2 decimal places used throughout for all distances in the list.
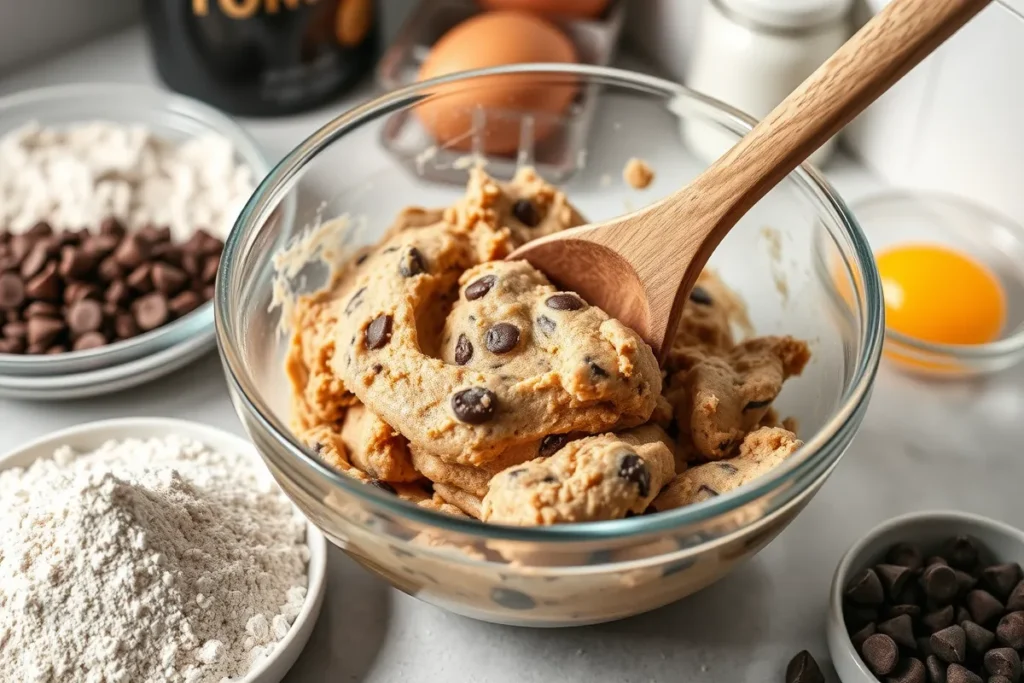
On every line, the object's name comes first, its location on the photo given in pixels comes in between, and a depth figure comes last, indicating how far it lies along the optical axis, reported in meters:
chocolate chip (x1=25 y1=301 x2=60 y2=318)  0.57
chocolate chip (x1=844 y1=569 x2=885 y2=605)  0.48
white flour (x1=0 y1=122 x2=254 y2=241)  0.62
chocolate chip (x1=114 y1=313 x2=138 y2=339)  0.57
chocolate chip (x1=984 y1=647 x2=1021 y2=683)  0.46
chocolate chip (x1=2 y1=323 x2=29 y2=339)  0.56
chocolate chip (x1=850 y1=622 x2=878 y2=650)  0.47
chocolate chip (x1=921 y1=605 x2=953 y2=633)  0.48
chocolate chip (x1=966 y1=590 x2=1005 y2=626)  0.48
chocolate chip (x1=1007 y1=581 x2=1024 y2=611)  0.48
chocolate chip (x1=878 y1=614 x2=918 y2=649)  0.47
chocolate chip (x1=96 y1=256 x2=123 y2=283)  0.58
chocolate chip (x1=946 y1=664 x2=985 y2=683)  0.46
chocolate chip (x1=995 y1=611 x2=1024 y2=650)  0.47
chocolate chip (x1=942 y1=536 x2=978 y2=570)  0.49
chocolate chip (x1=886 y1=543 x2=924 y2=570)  0.49
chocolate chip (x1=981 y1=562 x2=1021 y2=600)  0.48
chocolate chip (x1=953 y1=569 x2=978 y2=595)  0.48
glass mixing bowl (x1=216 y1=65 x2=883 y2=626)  0.42
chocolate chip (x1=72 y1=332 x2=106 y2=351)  0.56
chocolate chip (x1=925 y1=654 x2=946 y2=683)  0.46
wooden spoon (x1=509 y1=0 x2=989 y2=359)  0.43
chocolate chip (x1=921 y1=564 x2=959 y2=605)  0.48
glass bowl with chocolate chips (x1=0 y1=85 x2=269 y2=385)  0.56
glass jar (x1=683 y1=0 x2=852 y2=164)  0.59
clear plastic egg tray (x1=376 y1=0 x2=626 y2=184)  0.58
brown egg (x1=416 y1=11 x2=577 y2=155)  0.55
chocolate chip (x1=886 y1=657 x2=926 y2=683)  0.46
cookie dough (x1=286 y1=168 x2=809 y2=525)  0.45
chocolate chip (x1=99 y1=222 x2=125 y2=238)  0.60
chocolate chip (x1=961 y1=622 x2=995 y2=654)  0.47
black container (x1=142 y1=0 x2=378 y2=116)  0.63
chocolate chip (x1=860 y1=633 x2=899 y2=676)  0.46
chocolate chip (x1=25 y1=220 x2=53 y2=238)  0.59
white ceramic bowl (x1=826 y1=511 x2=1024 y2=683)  0.49
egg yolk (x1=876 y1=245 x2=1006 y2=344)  0.58
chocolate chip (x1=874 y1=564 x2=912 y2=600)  0.48
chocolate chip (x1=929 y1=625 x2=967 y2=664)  0.47
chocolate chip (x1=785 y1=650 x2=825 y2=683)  0.47
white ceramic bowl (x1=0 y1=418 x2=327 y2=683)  0.50
